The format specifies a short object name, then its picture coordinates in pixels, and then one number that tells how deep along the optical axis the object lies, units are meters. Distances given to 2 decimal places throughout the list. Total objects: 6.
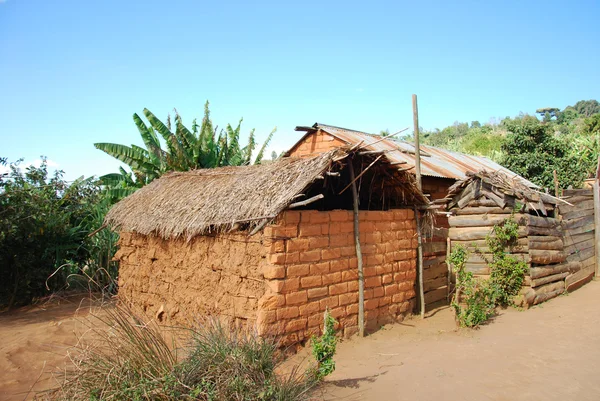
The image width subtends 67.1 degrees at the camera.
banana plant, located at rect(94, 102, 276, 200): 11.55
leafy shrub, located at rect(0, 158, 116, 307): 9.53
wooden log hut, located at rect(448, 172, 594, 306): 7.96
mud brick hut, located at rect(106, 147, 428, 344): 5.46
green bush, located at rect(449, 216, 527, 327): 7.43
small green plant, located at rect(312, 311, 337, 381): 4.28
